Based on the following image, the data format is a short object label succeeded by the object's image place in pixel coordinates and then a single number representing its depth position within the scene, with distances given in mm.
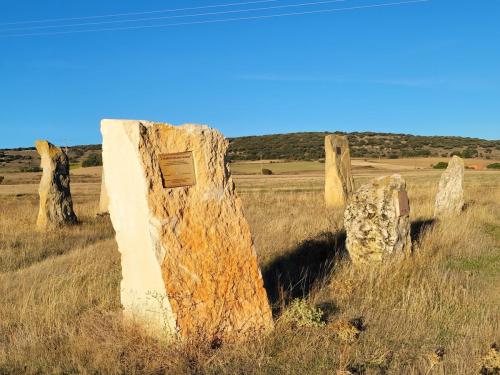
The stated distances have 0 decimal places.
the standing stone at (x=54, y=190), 14726
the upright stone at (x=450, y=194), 14602
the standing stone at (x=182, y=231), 5191
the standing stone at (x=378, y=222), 8719
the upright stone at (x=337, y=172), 18219
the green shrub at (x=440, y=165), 53962
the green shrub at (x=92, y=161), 66312
